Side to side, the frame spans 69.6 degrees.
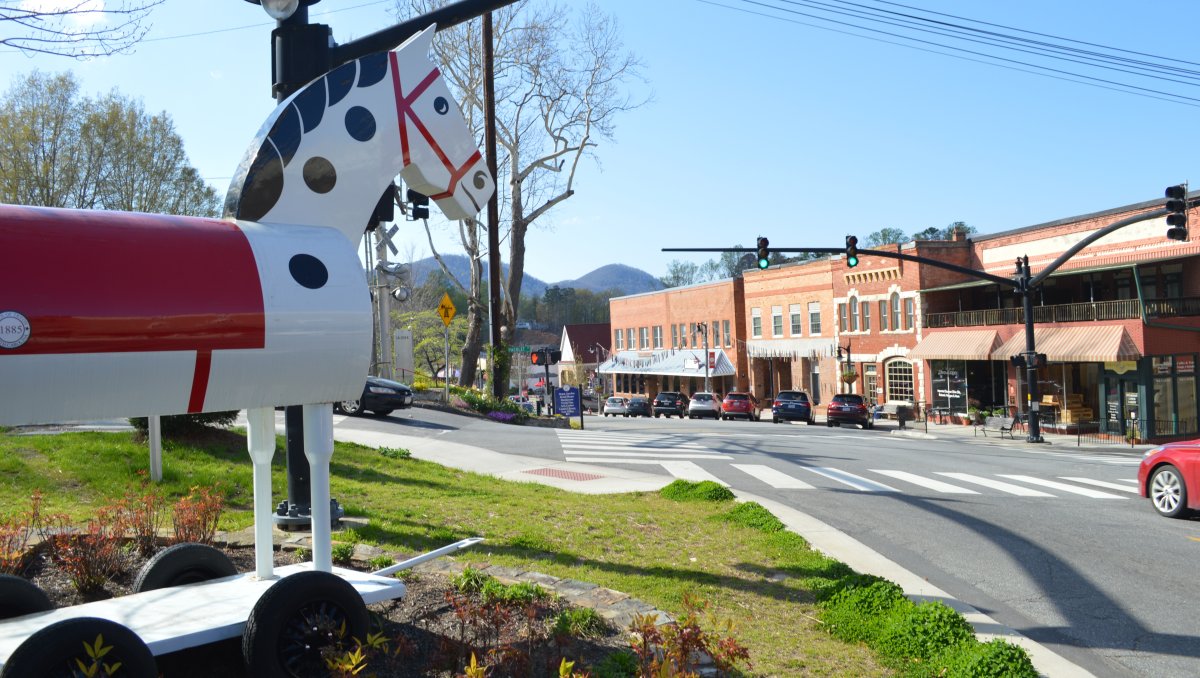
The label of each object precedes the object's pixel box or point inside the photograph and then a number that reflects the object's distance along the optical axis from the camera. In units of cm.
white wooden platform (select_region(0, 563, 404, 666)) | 430
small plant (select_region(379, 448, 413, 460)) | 1494
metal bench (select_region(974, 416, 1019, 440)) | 3108
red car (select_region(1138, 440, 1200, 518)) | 1149
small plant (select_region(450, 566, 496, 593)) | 601
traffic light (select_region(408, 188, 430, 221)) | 679
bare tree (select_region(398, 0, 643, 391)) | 3161
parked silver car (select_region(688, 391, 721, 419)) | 4211
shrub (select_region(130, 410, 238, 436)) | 1262
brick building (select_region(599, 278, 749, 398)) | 5584
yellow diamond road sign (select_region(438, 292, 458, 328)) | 2731
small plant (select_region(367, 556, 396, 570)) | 668
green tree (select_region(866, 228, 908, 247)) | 12686
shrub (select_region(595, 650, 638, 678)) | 457
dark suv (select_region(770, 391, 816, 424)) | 3847
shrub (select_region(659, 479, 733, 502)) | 1170
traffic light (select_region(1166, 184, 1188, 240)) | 1970
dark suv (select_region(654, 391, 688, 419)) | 4575
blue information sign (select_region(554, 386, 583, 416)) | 3209
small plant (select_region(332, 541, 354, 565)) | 675
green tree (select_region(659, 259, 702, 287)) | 17038
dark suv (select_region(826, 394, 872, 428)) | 3651
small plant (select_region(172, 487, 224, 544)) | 644
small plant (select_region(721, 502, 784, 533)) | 955
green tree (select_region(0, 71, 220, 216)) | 4009
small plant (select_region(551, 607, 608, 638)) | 532
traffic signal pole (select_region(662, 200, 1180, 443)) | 2492
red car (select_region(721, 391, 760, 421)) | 4103
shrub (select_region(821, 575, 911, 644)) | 581
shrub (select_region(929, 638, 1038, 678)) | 463
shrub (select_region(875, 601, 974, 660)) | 532
